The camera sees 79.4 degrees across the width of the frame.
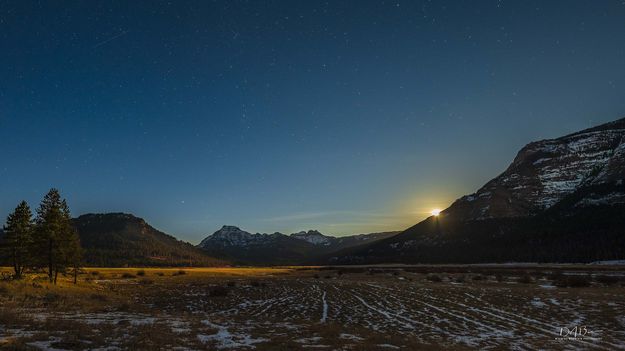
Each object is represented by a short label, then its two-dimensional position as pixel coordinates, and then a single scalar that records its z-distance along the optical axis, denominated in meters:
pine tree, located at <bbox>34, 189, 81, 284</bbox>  50.16
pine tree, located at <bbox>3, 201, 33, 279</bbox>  51.56
